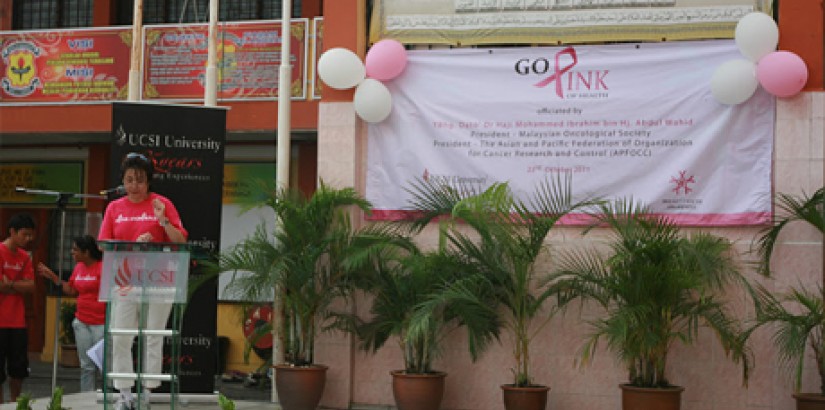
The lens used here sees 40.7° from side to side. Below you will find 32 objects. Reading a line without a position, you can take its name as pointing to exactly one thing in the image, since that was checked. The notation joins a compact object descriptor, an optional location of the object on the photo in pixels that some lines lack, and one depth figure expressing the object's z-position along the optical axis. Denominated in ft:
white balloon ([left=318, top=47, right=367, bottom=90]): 30.37
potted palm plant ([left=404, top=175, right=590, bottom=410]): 27.61
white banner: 28.66
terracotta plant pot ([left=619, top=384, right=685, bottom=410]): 26.45
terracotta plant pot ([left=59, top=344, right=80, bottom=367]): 52.60
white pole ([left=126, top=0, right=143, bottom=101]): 41.79
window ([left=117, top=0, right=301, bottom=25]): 53.91
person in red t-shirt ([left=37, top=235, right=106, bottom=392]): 31.35
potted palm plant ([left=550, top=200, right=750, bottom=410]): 26.04
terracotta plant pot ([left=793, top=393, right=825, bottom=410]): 25.71
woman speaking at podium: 23.68
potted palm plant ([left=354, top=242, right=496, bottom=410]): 28.22
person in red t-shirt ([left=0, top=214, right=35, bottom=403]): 30.07
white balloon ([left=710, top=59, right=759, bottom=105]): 27.86
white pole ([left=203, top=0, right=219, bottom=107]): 34.12
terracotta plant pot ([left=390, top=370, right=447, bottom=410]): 28.40
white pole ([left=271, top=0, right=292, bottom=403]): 31.81
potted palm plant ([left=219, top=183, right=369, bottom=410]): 28.60
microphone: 25.05
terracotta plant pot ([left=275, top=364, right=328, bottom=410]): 29.01
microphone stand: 27.71
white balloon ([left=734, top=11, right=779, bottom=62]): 27.58
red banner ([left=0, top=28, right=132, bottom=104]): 48.78
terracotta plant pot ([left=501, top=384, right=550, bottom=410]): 27.58
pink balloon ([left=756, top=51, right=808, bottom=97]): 27.37
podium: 22.31
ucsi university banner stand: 29.50
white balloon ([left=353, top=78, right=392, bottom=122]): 30.37
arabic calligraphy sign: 29.17
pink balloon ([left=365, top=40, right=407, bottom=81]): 30.42
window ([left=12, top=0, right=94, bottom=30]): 56.75
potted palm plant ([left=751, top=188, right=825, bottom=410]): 25.72
